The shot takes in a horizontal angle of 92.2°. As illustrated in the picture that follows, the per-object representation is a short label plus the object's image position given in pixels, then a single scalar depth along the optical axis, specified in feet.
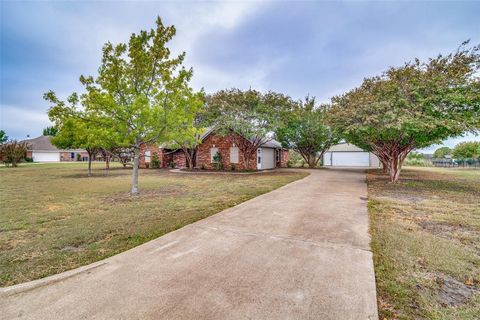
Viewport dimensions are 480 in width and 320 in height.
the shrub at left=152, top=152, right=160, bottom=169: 82.74
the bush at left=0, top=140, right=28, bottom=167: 87.10
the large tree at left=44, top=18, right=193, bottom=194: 26.02
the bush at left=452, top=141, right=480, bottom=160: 104.77
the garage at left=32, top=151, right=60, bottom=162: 146.10
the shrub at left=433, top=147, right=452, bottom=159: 162.05
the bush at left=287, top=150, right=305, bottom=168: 94.75
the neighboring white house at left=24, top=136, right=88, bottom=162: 145.07
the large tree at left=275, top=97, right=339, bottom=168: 71.55
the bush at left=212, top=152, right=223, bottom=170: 71.20
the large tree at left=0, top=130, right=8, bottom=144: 161.89
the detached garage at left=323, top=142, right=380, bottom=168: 102.22
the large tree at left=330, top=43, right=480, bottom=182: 28.73
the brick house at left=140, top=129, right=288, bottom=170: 70.33
